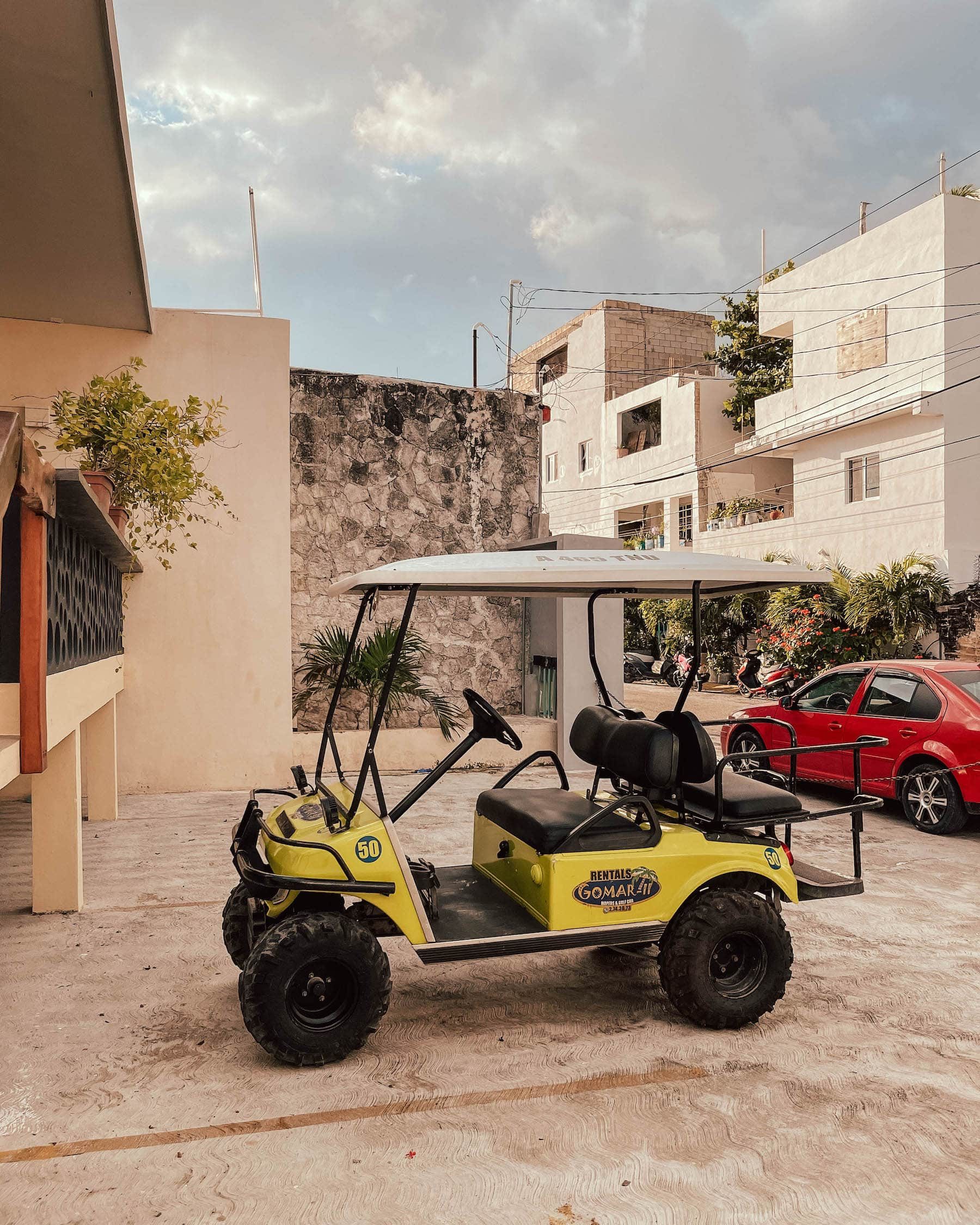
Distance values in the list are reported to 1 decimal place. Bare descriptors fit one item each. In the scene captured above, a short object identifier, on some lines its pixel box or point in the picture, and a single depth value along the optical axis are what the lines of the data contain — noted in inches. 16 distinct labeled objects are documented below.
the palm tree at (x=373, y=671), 414.6
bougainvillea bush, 732.0
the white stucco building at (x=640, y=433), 1109.7
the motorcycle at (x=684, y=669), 883.7
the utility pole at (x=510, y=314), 567.8
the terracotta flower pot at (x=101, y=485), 249.1
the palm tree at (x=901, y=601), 711.1
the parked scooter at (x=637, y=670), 1052.5
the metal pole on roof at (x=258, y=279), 413.1
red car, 315.9
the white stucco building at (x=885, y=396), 754.2
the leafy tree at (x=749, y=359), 1100.5
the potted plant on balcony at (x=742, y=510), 1019.3
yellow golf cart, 152.8
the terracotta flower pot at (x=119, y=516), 271.5
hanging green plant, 278.8
